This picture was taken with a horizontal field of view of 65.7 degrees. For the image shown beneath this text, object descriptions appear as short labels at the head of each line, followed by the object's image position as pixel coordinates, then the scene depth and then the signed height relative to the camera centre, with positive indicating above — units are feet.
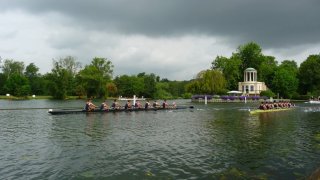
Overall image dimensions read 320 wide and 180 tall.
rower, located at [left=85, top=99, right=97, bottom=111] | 98.45 -4.36
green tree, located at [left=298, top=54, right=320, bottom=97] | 257.37 +22.73
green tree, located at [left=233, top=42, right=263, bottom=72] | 286.75 +48.00
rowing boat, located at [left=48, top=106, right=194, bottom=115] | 93.47 -6.29
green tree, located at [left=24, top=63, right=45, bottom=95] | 332.82 +22.50
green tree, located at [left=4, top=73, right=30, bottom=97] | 275.97 +9.98
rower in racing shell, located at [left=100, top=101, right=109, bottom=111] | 103.36 -4.97
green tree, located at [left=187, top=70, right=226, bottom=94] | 234.78 +12.50
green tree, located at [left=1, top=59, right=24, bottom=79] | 357.63 +39.95
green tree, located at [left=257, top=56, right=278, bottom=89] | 287.64 +27.34
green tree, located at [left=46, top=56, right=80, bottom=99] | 255.15 +13.40
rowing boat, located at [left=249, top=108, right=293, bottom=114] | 110.16 -6.66
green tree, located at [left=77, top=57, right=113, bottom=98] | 265.03 +16.11
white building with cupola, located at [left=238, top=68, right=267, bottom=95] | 267.11 +13.30
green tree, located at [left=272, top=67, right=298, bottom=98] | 265.05 +14.64
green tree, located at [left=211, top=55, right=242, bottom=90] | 266.67 +30.88
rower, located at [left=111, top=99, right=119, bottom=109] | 108.20 -4.71
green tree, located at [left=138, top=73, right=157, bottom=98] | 323.67 +11.42
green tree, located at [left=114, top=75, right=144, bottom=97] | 316.58 +12.12
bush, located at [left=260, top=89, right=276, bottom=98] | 247.67 +3.44
